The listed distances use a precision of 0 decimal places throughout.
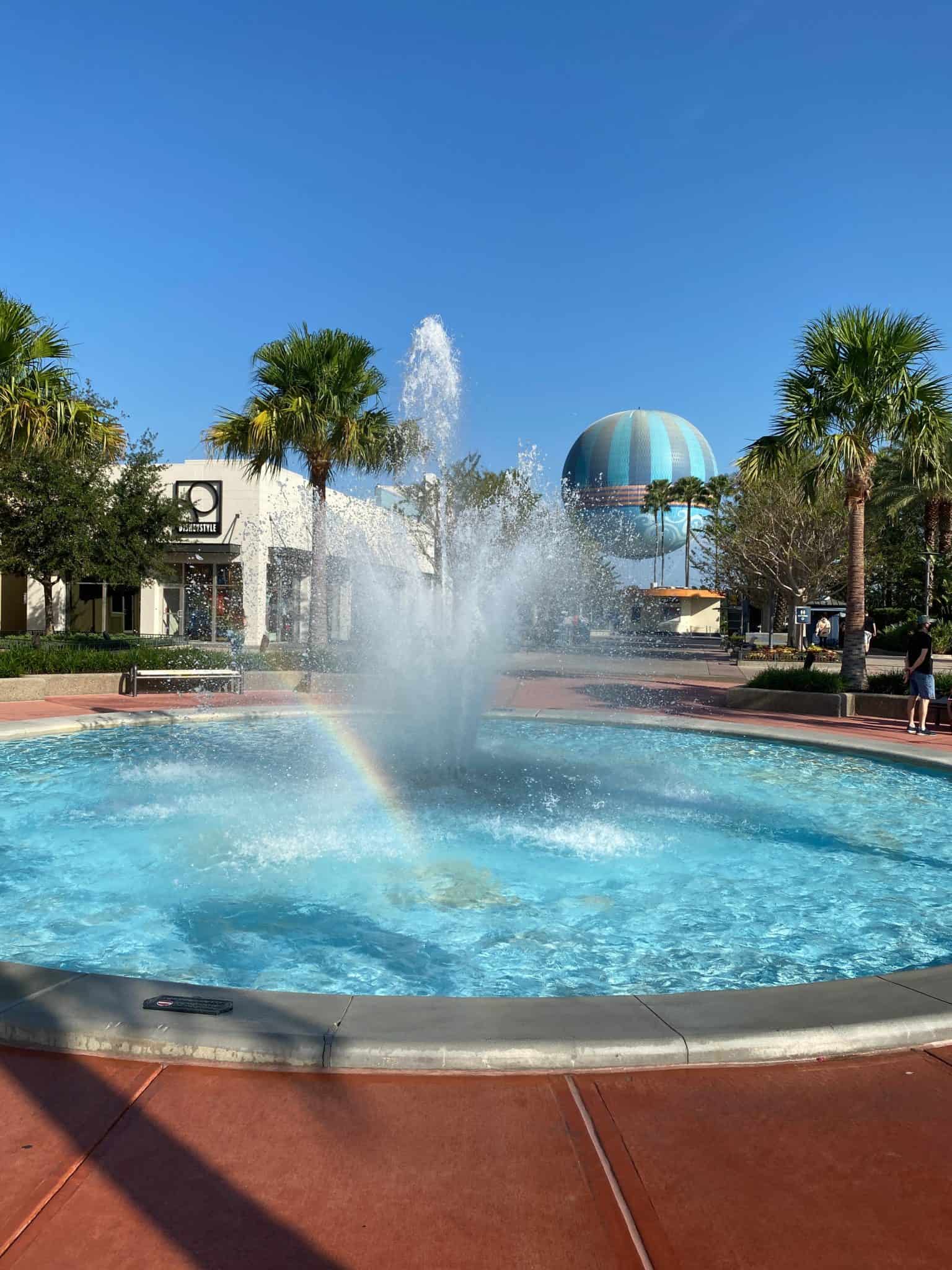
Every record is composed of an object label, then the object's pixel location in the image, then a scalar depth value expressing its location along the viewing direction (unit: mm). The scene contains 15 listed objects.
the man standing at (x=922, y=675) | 14812
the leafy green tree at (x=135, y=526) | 26125
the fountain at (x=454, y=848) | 5309
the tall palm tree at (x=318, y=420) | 21375
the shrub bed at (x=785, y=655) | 29547
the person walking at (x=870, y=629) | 36219
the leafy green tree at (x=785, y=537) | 38625
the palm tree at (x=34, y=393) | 15562
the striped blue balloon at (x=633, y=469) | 96125
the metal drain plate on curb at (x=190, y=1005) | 3742
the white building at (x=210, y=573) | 37500
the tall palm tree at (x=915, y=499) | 31141
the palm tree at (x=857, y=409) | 16922
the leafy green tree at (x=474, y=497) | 25641
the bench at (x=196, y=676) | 18031
